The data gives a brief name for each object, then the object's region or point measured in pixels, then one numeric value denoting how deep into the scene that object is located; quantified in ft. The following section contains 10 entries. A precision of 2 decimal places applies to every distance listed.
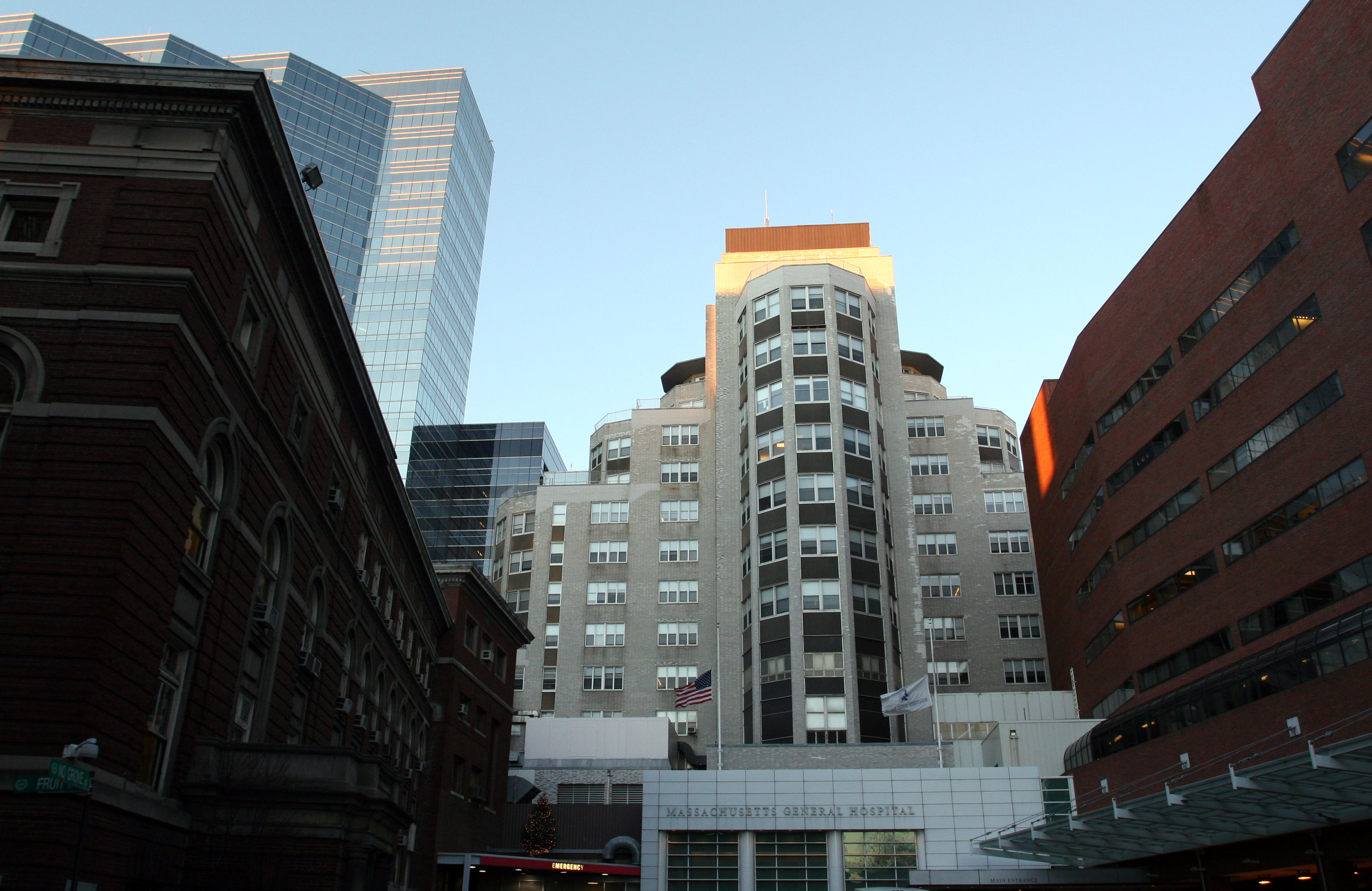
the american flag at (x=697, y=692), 165.58
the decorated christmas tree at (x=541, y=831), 174.91
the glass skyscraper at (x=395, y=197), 490.49
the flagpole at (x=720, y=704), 175.11
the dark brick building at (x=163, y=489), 63.36
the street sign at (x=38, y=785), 45.47
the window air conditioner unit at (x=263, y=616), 89.56
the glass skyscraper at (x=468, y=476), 451.94
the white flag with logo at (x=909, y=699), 152.76
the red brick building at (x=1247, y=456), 118.11
